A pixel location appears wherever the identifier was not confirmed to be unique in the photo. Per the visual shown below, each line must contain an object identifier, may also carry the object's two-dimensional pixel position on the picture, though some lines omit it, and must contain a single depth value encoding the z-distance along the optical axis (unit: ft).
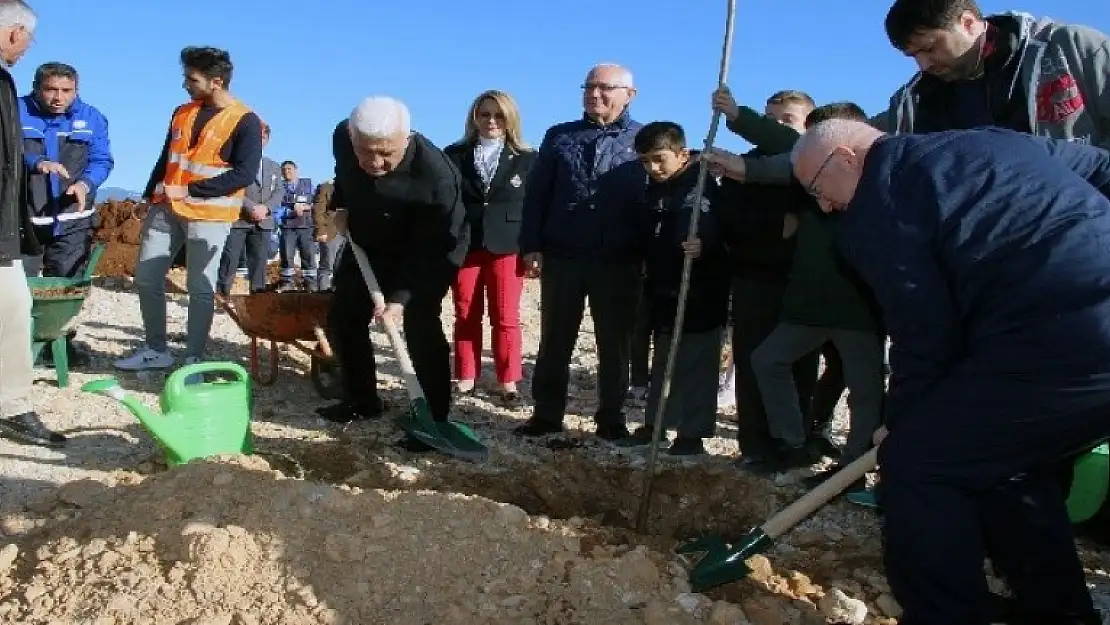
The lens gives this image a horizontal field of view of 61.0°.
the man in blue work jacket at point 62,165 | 19.47
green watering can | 12.30
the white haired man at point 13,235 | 13.39
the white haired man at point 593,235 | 15.97
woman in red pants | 18.52
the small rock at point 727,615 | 9.05
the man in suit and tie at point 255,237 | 30.81
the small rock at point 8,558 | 9.86
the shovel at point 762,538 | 9.72
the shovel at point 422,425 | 15.06
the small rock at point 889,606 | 10.05
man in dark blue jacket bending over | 7.47
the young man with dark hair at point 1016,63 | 10.53
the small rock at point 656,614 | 9.04
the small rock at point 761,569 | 10.33
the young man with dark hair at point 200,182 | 18.80
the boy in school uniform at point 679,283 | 15.15
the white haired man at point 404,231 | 14.66
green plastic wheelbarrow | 17.06
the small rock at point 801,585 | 10.20
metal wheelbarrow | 18.75
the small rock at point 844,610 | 9.59
